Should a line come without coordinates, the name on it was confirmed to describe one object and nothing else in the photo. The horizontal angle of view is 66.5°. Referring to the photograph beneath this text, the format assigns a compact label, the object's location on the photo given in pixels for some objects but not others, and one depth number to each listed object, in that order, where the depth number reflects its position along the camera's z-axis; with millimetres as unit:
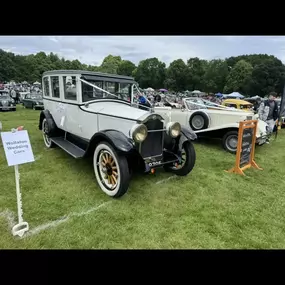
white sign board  2371
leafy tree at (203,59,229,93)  50094
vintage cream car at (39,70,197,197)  3311
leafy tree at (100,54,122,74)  68850
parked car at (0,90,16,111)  15270
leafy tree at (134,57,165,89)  60812
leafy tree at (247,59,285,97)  37438
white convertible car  6355
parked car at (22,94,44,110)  17212
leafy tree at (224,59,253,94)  42712
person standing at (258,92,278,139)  7688
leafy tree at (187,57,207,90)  52812
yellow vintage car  15214
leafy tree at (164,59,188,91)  53688
